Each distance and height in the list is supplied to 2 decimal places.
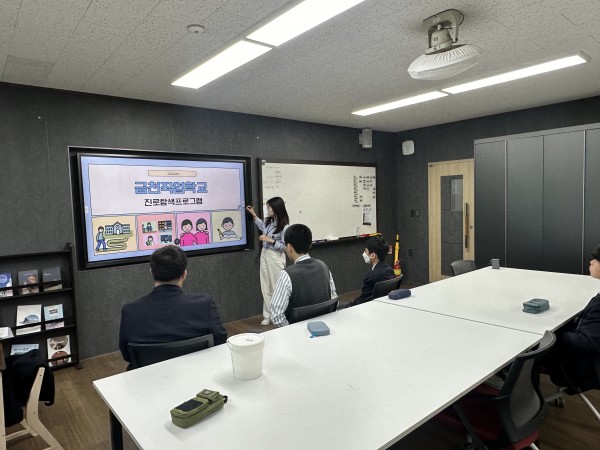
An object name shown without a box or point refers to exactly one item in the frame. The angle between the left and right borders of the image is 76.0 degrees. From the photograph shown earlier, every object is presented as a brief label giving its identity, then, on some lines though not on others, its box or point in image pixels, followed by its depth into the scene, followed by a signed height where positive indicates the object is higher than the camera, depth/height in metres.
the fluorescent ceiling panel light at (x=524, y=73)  3.14 +1.08
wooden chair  2.20 -1.16
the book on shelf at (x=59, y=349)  3.46 -1.26
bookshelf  3.27 -0.83
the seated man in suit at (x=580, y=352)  1.96 -0.87
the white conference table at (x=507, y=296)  2.18 -0.72
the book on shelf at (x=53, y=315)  3.41 -0.93
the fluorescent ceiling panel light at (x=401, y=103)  4.16 +1.09
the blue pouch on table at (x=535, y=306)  2.27 -0.68
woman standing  4.57 -0.51
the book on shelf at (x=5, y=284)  3.20 -0.61
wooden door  5.73 -0.29
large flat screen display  3.70 +0.03
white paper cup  1.49 -0.60
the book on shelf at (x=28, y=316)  3.28 -0.91
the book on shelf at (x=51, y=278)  3.39 -0.60
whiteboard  5.02 +0.09
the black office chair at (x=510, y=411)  1.53 -0.94
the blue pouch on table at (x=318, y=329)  1.98 -0.67
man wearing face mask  2.99 -0.56
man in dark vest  2.43 -0.52
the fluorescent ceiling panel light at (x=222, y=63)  2.67 +1.08
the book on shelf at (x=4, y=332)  2.97 -0.94
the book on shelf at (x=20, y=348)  3.27 -1.17
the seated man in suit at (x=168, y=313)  1.79 -0.51
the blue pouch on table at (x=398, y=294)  2.71 -0.69
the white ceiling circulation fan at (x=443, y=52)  2.11 +0.81
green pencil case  1.19 -0.65
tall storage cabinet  3.92 -0.07
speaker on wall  5.95 +0.94
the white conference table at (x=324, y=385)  1.15 -0.70
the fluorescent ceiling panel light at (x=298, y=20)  2.08 +1.07
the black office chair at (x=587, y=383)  2.03 -1.05
